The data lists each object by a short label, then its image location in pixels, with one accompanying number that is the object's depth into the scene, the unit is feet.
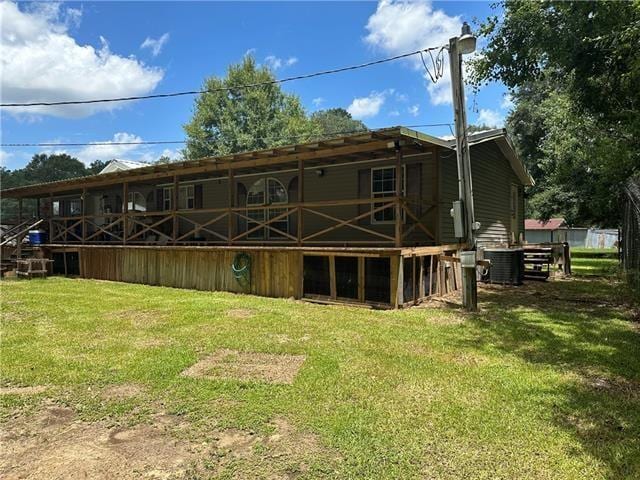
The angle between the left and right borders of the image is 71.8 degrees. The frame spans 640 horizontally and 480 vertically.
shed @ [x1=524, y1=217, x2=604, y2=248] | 144.12
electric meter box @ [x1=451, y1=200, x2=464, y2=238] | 23.61
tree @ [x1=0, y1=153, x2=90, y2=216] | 198.70
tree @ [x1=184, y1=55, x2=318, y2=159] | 136.87
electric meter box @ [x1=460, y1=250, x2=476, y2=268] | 23.02
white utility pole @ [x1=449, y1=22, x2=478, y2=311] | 23.02
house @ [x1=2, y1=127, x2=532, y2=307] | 27.76
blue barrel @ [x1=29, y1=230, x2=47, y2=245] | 50.67
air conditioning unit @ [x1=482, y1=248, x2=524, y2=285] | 36.29
